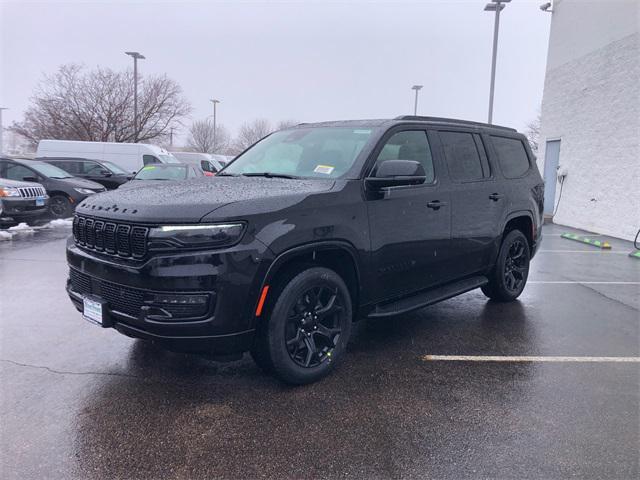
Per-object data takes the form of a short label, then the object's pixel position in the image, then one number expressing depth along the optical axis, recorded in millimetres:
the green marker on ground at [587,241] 10653
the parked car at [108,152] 20250
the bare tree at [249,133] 71812
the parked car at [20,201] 10562
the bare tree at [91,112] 30703
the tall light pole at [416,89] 26688
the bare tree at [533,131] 56500
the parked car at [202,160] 26094
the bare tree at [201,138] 64838
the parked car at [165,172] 12938
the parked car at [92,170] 16453
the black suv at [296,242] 3064
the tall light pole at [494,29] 15117
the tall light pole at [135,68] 27750
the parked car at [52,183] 12703
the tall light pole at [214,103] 49894
